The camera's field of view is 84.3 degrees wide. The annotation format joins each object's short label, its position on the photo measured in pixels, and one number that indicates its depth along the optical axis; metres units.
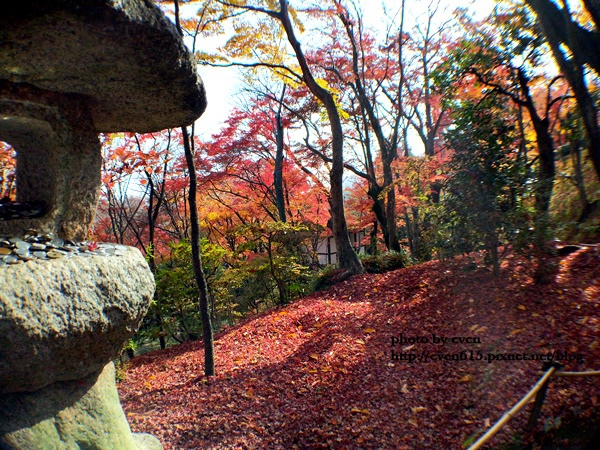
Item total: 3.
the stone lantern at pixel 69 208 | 1.62
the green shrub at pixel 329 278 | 7.34
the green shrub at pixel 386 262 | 7.65
